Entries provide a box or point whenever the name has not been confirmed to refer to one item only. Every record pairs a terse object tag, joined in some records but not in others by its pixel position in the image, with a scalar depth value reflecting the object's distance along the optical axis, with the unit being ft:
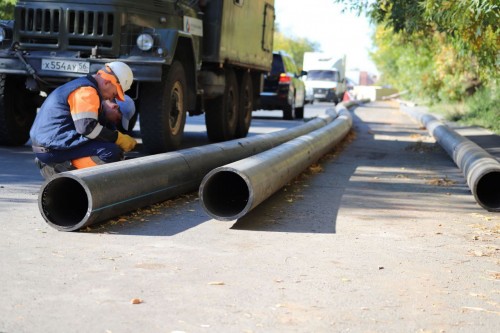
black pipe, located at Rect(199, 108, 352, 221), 26.30
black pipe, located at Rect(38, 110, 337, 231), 24.46
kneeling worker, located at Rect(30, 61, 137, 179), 29.35
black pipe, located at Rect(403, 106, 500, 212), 31.78
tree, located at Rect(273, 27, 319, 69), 430.53
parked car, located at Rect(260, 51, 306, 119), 92.27
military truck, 40.68
